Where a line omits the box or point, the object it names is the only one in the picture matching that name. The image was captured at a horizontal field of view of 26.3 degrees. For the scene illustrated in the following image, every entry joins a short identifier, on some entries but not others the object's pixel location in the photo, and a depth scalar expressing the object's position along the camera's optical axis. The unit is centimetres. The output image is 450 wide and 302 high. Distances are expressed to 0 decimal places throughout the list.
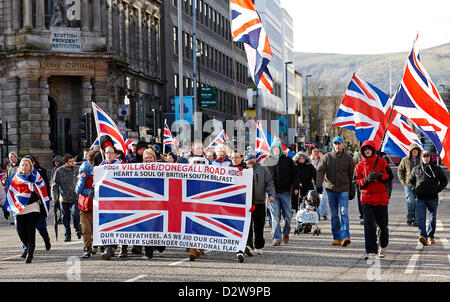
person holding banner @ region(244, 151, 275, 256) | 1645
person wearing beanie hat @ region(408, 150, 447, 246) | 1771
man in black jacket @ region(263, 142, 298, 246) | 1812
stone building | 4925
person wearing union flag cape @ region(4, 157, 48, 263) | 1622
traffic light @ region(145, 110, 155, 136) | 3331
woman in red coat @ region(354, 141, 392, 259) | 1512
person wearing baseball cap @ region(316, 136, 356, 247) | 1756
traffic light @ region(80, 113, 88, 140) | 3450
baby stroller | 2011
